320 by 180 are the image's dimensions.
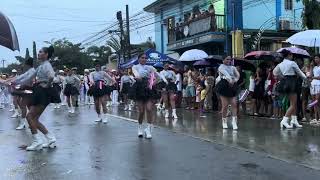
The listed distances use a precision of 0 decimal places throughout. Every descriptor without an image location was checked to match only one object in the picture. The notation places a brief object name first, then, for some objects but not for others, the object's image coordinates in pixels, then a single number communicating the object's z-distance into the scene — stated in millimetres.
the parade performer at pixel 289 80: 13281
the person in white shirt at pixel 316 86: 14578
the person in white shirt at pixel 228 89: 13609
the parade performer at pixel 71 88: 23656
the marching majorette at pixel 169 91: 18188
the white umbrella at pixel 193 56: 22922
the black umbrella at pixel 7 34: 7047
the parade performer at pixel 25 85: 10773
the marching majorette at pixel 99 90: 16792
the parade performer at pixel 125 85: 23370
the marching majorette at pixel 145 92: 12234
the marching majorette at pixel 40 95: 10609
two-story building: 30359
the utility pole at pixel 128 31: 43250
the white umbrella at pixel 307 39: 15496
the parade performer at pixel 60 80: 26053
